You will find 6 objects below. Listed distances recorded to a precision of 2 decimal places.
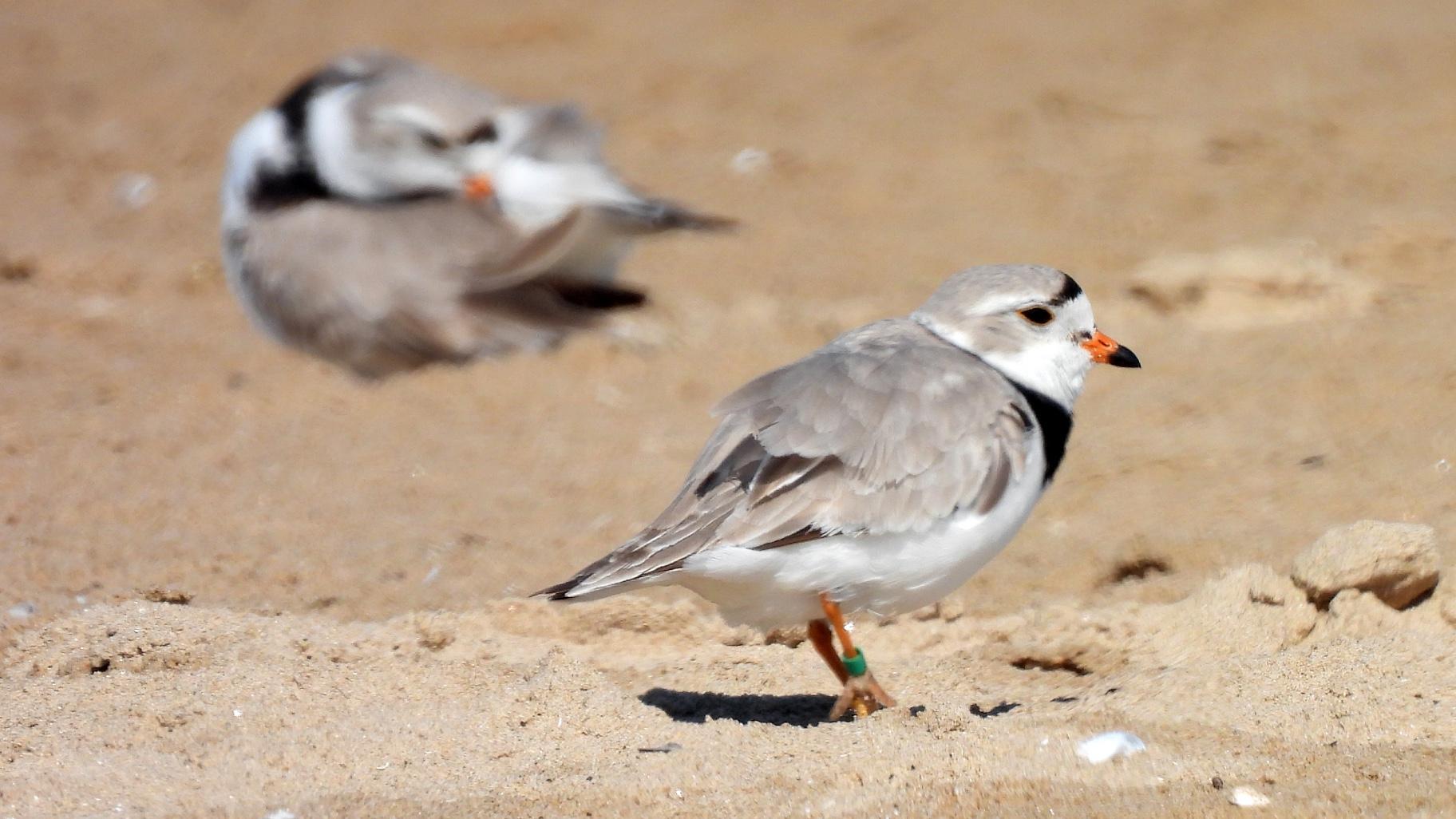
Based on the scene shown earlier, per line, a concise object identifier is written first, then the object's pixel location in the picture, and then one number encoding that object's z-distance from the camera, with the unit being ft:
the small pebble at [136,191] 62.23
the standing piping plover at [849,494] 22.56
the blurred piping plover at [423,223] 44.83
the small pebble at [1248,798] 19.21
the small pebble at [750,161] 60.85
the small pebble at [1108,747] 20.66
